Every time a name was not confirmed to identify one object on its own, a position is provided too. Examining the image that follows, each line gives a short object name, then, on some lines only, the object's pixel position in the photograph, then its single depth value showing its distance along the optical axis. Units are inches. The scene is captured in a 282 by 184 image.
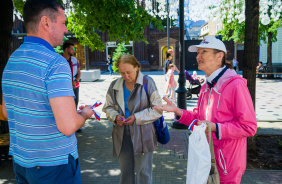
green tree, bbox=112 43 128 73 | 1016.9
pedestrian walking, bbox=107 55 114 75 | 989.2
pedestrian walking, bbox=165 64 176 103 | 425.7
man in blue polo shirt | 63.2
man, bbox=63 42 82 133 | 249.6
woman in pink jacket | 84.7
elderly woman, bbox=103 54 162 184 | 125.8
